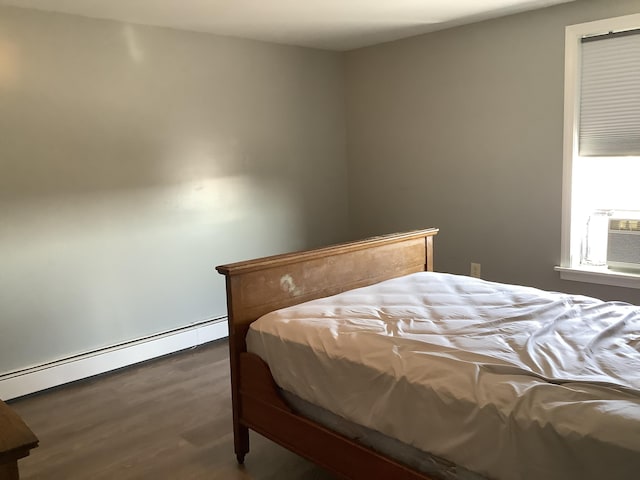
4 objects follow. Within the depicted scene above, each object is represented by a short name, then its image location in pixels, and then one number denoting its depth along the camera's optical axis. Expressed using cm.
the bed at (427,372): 141
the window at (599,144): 311
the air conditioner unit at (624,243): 318
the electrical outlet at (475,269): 388
